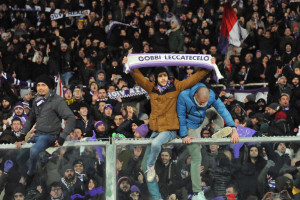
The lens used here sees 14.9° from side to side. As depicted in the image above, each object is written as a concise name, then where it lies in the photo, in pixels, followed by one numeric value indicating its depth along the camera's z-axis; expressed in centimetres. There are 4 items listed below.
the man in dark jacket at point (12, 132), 1926
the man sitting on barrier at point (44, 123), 1370
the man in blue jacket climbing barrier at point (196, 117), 1388
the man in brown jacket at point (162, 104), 1386
